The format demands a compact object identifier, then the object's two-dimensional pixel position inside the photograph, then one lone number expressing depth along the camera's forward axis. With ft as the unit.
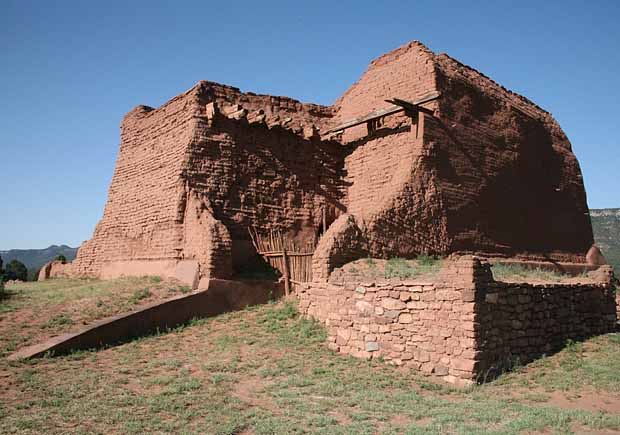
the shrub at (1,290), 38.71
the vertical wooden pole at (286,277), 39.86
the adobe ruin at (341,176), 40.01
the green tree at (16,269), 102.24
